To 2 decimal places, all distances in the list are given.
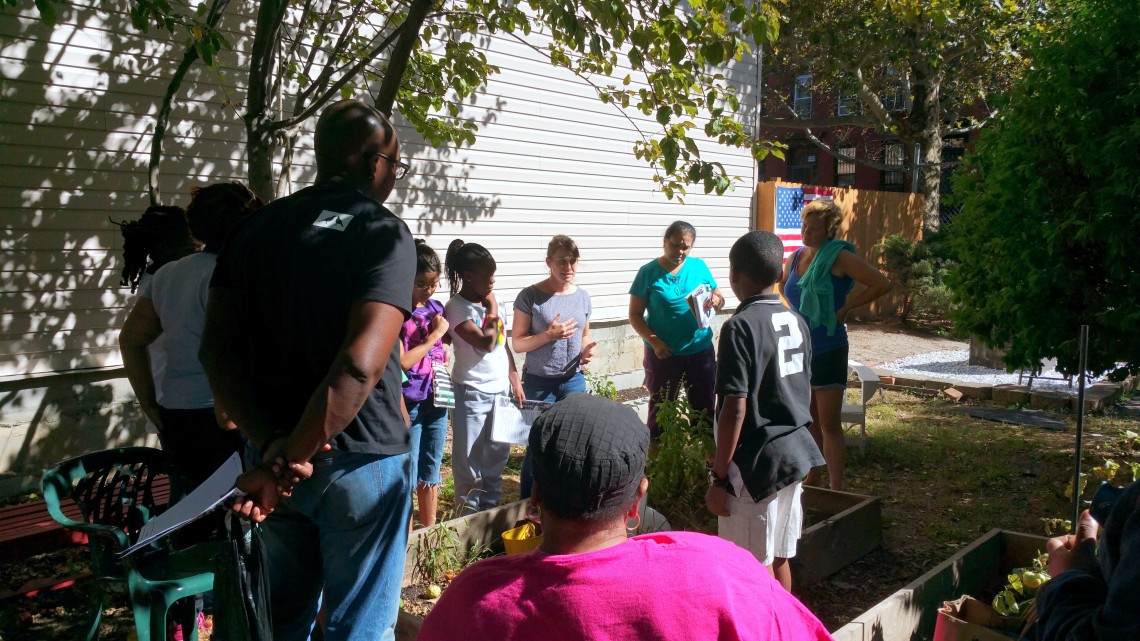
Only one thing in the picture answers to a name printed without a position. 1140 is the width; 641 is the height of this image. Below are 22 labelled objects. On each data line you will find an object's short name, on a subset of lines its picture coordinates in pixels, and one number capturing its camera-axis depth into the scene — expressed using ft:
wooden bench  13.29
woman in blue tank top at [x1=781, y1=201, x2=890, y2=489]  18.06
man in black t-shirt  7.34
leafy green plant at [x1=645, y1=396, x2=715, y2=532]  16.70
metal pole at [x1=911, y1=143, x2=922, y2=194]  70.02
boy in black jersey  11.39
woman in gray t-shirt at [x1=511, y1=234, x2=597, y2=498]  18.21
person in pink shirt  4.92
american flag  45.11
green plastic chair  10.00
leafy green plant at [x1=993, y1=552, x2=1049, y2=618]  9.79
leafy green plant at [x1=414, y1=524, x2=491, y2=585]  13.96
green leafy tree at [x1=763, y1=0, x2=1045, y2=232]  49.03
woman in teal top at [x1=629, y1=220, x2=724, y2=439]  19.81
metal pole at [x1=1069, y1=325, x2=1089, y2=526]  11.17
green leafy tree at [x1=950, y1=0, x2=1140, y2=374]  16.72
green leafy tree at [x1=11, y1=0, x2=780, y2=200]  14.78
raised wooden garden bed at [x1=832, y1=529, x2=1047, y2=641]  10.45
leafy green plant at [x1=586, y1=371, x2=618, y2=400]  31.09
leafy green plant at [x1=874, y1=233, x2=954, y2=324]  54.13
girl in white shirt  16.53
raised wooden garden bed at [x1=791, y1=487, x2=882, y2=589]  14.38
